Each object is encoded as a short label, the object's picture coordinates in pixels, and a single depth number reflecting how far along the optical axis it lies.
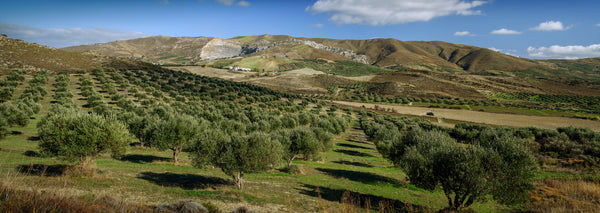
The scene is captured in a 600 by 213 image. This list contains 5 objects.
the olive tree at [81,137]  20.83
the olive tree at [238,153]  21.70
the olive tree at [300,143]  34.69
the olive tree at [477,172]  17.08
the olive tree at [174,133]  29.69
